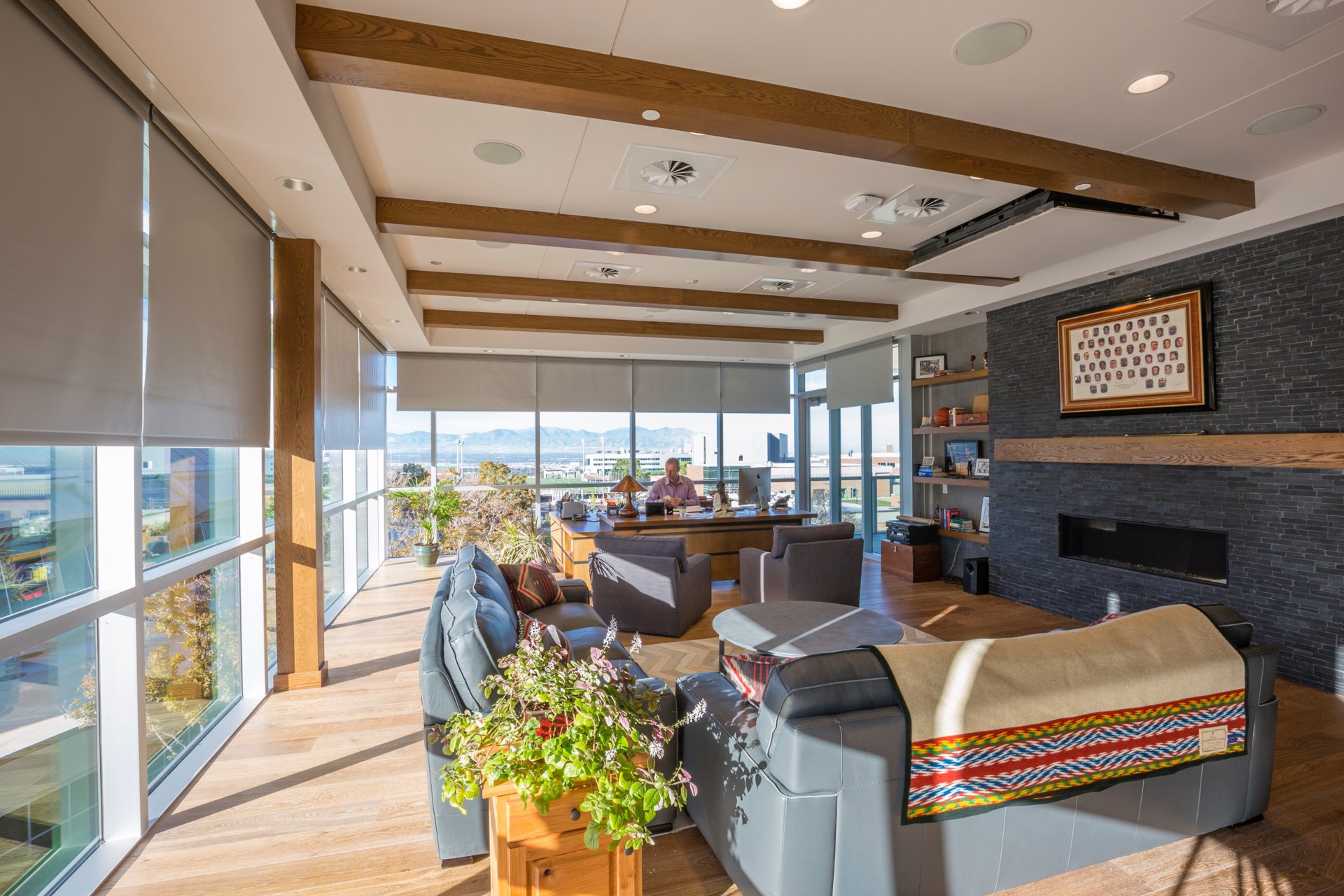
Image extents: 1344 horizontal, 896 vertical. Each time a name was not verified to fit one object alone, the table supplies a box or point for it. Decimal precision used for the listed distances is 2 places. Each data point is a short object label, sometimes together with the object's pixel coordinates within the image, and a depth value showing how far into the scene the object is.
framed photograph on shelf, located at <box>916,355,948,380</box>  7.09
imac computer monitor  6.88
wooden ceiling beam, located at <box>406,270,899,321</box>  5.60
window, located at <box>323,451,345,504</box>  5.41
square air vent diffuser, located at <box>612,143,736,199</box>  3.32
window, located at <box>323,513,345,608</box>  5.39
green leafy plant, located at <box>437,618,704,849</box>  1.56
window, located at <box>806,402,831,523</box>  9.12
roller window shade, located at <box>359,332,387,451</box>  6.58
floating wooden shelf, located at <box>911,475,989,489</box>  6.30
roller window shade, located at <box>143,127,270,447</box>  2.51
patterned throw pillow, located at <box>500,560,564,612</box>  3.83
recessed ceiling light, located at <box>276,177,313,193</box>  2.94
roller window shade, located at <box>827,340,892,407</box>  7.54
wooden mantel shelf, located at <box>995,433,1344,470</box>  3.68
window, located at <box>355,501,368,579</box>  6.85
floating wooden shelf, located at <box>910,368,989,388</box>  6.36
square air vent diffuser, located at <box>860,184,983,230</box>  3.88
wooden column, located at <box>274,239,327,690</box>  3.77
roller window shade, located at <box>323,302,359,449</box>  4.95
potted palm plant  7.59
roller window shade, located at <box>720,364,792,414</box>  9.25
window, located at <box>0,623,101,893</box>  1.81
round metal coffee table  3.07
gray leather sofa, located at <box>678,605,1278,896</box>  1.73
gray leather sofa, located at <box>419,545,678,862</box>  2.10
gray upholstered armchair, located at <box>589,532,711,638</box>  4.77
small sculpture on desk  6.39
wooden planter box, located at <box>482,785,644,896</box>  1.63
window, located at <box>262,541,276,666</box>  3.94
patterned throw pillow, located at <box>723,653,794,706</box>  2.13
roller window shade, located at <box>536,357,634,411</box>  8.48
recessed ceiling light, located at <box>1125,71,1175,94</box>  2.65
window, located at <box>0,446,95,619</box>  1.84
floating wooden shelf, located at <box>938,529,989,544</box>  6.29
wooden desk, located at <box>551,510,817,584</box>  5.79
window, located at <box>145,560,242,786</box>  2.75
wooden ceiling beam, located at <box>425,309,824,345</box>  7.09
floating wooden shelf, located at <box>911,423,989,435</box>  6.39
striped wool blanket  1.81
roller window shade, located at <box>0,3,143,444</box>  1.71
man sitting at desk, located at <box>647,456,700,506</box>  7.04
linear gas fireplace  4.42
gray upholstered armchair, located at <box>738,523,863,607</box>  5.21
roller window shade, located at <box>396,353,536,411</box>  8.04
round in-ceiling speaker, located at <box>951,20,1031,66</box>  2.34
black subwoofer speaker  6.15
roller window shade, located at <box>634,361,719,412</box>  8.87
